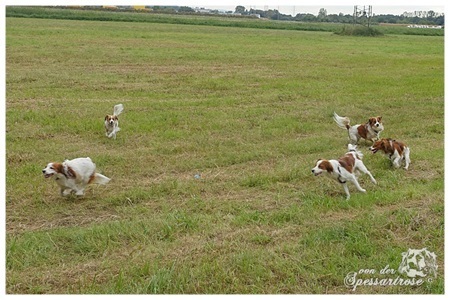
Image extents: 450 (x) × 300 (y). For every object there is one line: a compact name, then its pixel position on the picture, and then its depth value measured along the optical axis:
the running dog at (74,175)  6.66
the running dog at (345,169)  6.65
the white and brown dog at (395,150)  7.99
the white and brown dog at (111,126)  9.77
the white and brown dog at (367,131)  9.49
